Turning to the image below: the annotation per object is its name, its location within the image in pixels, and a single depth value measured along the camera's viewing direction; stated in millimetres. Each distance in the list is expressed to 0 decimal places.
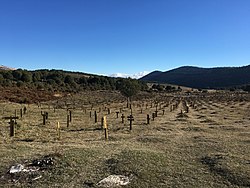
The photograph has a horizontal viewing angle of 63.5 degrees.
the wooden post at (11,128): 12171
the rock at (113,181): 6410
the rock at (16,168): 7240
